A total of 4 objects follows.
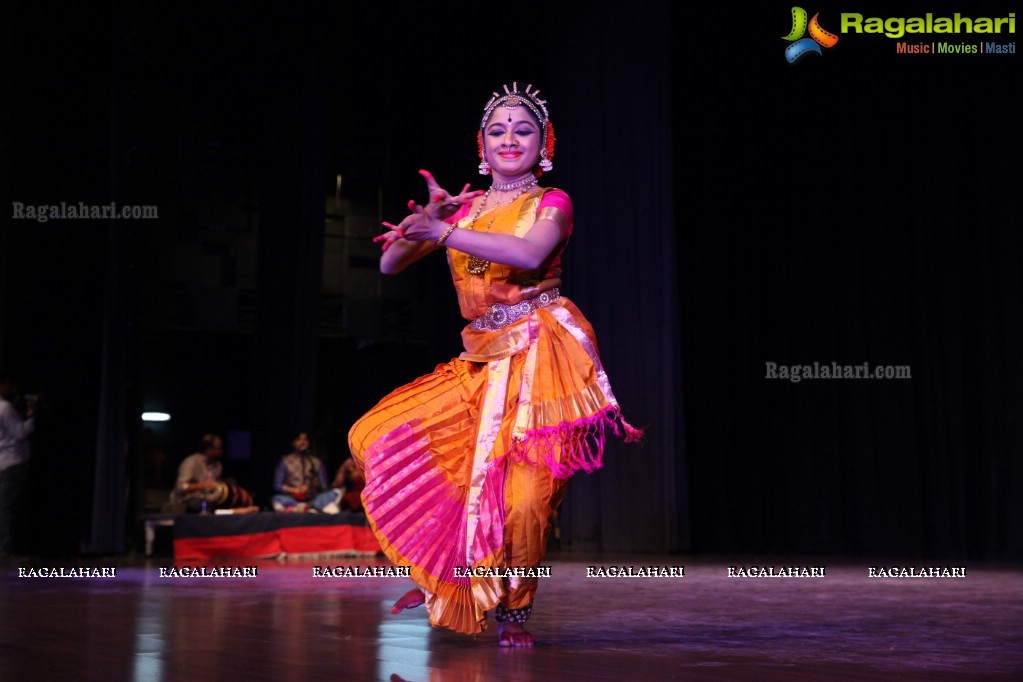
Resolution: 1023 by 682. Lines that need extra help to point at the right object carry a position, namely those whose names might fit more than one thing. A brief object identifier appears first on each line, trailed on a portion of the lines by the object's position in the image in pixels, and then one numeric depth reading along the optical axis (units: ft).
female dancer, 9.81
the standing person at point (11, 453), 20.16
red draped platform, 27.76
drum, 29.45
